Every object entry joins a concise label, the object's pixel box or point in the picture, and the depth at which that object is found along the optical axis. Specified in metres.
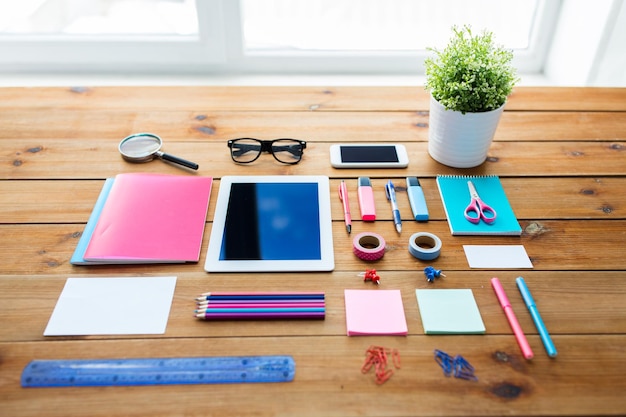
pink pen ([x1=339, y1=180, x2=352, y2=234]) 1.10
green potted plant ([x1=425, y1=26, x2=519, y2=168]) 1.15
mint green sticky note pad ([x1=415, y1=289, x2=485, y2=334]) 0.90
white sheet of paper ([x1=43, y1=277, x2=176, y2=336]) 0.90
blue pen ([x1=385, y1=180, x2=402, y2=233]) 1.10
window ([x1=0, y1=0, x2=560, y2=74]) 1.86
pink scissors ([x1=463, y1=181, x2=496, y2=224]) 1.11
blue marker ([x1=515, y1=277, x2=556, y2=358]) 0.87
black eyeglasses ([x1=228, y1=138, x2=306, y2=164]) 1.29
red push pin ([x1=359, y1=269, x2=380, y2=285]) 0.99
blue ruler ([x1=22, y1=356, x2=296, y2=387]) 0.82
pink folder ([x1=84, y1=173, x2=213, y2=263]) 1.03
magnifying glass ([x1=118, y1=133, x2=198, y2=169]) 1.27
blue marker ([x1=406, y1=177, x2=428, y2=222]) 1.12
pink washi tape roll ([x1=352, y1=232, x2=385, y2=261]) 1.02
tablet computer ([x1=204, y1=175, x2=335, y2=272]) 1.02
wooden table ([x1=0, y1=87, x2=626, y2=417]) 0.81
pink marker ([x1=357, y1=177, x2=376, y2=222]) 1.12
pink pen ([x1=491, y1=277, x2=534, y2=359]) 0.87
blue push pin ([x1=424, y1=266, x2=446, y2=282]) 0.99
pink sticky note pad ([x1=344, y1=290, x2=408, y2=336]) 0.90
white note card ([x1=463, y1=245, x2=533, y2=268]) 1.02
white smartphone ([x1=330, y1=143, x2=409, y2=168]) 1.27
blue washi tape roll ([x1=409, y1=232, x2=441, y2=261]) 1.02
